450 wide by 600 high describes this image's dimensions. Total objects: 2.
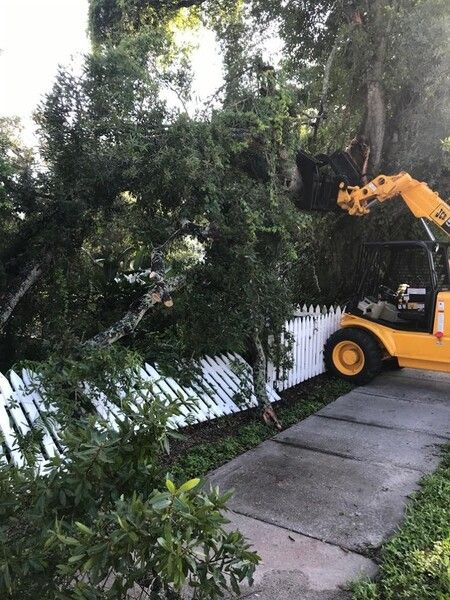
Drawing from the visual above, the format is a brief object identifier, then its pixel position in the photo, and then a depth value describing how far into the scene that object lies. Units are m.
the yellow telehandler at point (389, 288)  6.90
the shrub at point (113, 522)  1.66
